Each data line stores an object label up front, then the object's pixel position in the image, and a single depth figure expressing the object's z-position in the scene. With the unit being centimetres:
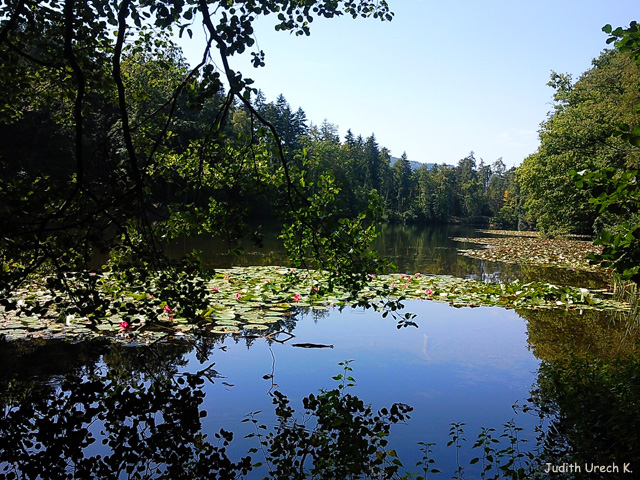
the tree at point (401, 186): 7253
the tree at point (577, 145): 1991
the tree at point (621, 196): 258
